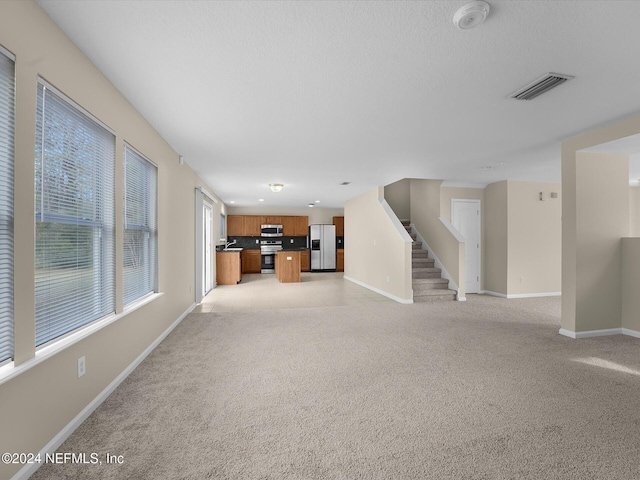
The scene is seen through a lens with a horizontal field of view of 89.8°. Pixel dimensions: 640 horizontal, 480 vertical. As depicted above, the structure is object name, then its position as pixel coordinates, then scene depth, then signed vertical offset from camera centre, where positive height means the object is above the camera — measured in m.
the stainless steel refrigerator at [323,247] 12.08 -0.19
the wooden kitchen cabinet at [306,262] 12.30 -0.77
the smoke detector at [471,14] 1.70 +1.25
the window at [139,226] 3.07 +0.17
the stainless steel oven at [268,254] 11.86 -0.44
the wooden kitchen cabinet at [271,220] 11.95 +0.83
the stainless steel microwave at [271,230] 11.93 +0.45
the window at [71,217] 1.86 +0.17
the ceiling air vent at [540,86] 2.46 +1.27
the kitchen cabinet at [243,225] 11.71 +0.62
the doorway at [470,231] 7.43 +0.25
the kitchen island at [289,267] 9.39 -0.73
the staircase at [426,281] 6.66 -0.84
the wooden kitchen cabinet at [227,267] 8.98 -0.70
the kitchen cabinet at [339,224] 12.53 +0.70
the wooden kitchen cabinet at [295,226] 12.16 +0.61
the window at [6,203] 1.54 +0.19
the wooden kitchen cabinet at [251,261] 11.71 -0.69
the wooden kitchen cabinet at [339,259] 12.34 -0.66
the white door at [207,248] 7.19 -0.14
